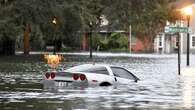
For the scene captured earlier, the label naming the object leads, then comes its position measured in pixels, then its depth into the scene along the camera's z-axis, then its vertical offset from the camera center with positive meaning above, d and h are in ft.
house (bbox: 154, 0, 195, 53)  351.44 -5.01
